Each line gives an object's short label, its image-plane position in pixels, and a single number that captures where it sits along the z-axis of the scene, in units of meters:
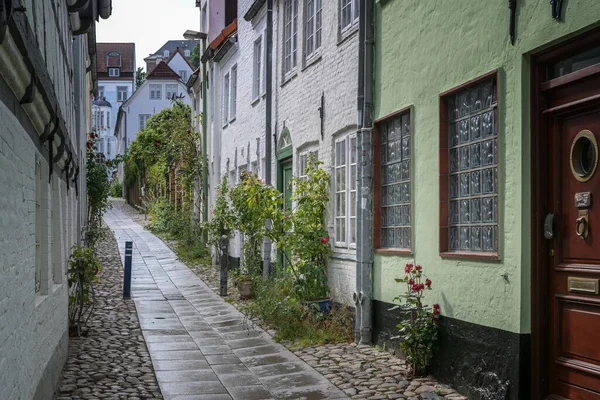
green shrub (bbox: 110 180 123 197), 61.66
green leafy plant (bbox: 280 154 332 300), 11.20
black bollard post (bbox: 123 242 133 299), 15.03
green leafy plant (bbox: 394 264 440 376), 7.64
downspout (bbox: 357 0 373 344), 9.55
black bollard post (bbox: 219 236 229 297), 15.31
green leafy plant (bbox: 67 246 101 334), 10.48
